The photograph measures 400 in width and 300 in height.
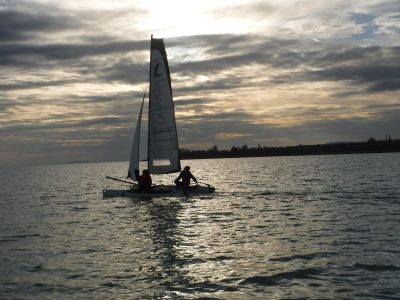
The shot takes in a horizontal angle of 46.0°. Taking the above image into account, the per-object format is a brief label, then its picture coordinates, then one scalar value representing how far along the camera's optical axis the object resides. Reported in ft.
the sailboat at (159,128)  115.03
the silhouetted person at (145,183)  107.76
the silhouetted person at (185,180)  110.42
